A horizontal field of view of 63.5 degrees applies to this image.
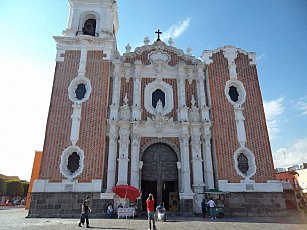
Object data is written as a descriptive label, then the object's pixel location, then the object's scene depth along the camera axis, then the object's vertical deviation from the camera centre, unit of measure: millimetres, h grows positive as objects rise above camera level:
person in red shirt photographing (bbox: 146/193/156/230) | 10617 -265
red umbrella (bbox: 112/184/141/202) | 16266 +578
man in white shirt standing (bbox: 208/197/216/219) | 15445 -388
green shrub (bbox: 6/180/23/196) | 38406 +2126
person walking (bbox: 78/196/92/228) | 11924 -495
